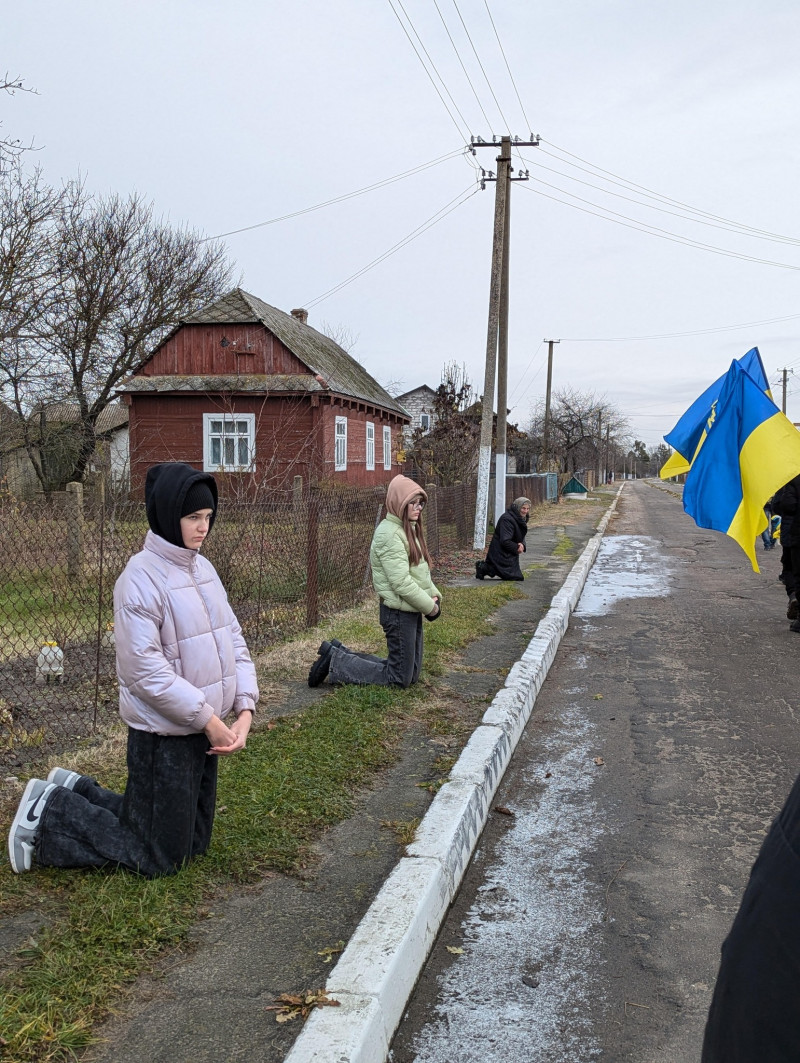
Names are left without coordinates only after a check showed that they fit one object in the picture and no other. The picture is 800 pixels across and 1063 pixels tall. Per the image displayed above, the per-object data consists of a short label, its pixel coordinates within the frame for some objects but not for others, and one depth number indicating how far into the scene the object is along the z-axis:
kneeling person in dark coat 13.59
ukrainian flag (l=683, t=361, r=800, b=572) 7.16
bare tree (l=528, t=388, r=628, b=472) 69.19
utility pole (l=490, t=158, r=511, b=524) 20.79
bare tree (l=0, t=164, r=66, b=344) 16.81
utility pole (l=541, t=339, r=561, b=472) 48.59
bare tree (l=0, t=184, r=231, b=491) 27.17
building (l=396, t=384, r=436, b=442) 81.38
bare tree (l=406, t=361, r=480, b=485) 26.28
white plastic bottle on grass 6.79
